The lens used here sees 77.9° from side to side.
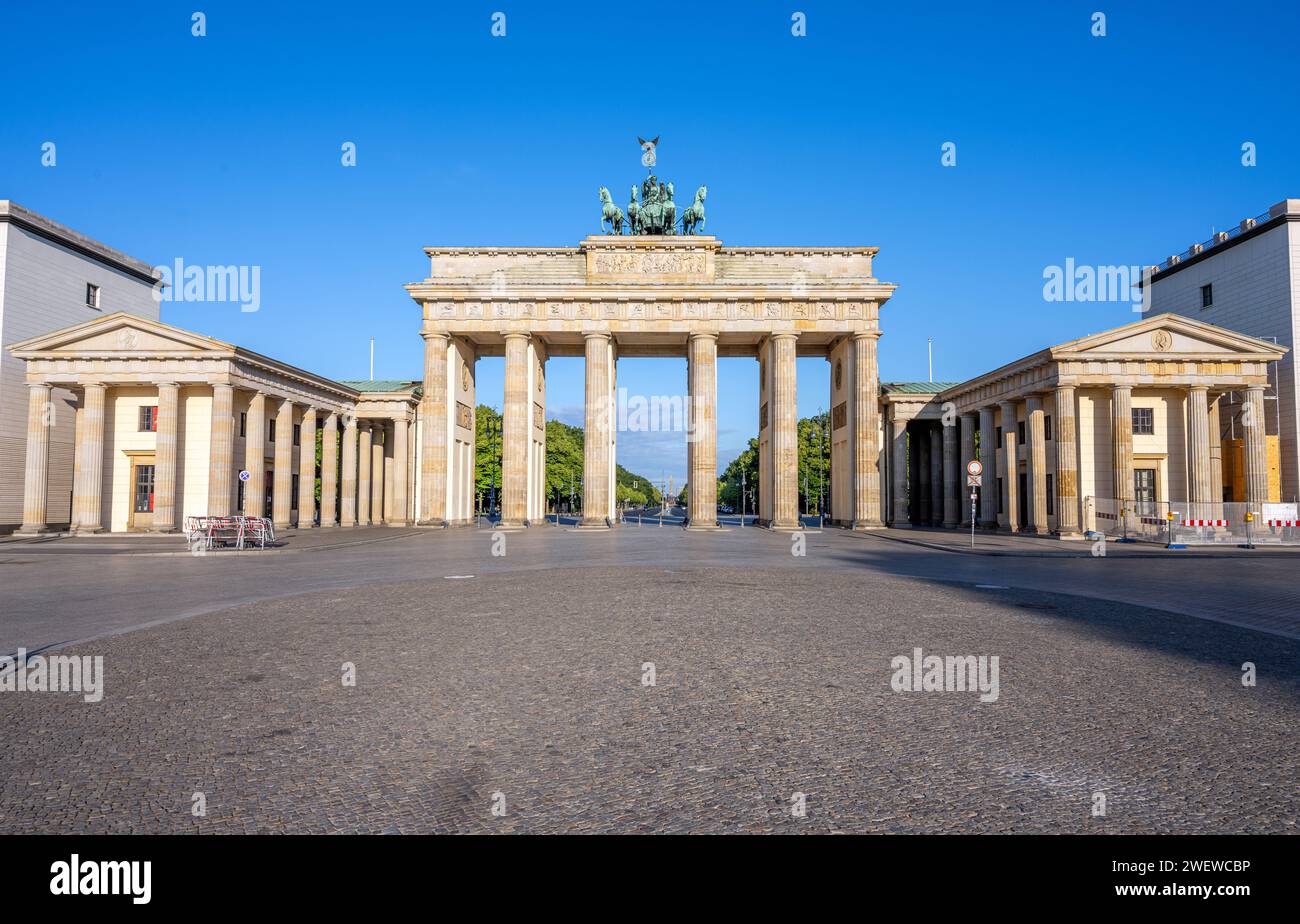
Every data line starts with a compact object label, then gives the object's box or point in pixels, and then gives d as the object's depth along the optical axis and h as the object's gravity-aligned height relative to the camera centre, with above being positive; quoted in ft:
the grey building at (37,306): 143.95 +36.30
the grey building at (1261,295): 153.79 +41.56
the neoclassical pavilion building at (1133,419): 127.24 +12.39
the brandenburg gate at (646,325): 166.09 +35.31
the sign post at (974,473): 98.07 +2.59
